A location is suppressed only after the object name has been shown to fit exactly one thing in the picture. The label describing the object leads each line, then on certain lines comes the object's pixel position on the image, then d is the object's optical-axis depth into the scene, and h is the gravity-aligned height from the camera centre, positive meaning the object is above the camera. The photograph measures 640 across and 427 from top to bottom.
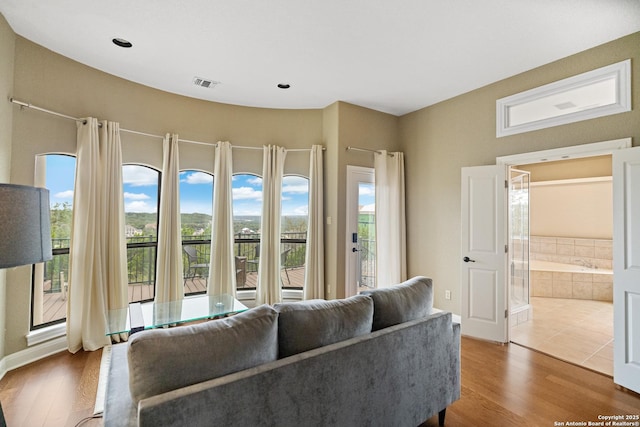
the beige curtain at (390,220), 4.66 -0.03
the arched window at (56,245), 3.15 -0.32
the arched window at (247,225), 4.72 -0.13
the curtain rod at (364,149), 4.47 +1.04
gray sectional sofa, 1.23 -0.74
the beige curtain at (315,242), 4.48 -0.37
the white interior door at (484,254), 3.58 -0.43
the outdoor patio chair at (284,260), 4.90 -0.70
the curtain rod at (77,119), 2.85 +1.06
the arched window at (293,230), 4.89 -0.21
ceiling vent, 3.71 +1.70
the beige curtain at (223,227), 4.23 -0.14
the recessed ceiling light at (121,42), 2.89 +1.70
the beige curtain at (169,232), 3.85 -0.20
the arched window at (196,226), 4.40 -0.14
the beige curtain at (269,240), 4.47 -0.34
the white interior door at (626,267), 2.55 -0.42
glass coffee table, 2.45 -0.91
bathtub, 5.08 -1.11
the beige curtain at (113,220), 3.41 -0.04
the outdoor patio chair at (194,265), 4.41 -0.72
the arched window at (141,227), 3.96 -0.14
